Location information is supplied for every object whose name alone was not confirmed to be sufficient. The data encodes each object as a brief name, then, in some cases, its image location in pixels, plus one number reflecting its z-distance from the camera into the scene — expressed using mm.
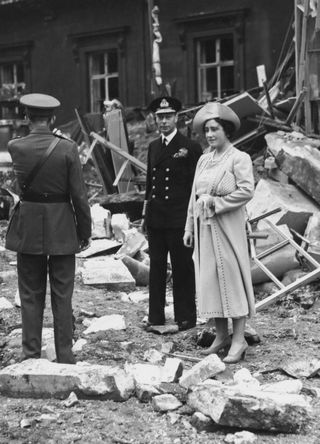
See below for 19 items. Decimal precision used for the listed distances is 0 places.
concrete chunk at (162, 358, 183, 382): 4930
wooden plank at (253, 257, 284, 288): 7348
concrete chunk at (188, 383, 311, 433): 4090
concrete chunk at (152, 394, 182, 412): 4500
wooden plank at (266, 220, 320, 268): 7601
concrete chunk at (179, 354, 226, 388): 4820
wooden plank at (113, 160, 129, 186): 11992
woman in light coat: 5535
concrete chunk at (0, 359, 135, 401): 4676
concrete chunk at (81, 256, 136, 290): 8227
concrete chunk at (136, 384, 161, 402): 4676
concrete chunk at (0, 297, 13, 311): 7212
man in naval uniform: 6512
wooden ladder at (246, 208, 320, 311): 7180
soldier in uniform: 5129
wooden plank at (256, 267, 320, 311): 7105
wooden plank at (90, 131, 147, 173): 11659
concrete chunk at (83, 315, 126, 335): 6379
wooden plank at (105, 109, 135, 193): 12234
